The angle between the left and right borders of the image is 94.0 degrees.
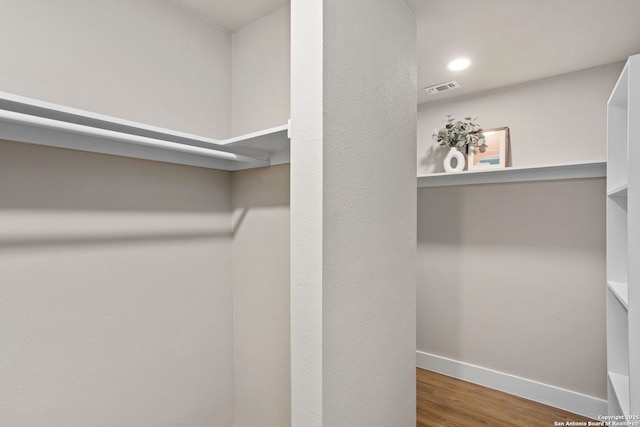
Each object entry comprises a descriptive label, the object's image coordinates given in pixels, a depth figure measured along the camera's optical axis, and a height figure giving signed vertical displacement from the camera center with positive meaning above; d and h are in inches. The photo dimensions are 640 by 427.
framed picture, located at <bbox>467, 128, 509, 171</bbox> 89.4 +18.4
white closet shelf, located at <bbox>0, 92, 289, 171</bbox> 35.7 +11.3
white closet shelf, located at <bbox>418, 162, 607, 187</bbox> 75.2 +10.6
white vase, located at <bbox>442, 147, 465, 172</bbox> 93.2 +16.5
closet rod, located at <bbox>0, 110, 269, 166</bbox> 33.4 +10.7
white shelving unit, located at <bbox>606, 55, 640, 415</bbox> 57.1 -8.6
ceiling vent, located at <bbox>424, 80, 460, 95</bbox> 89.2 +38.5
